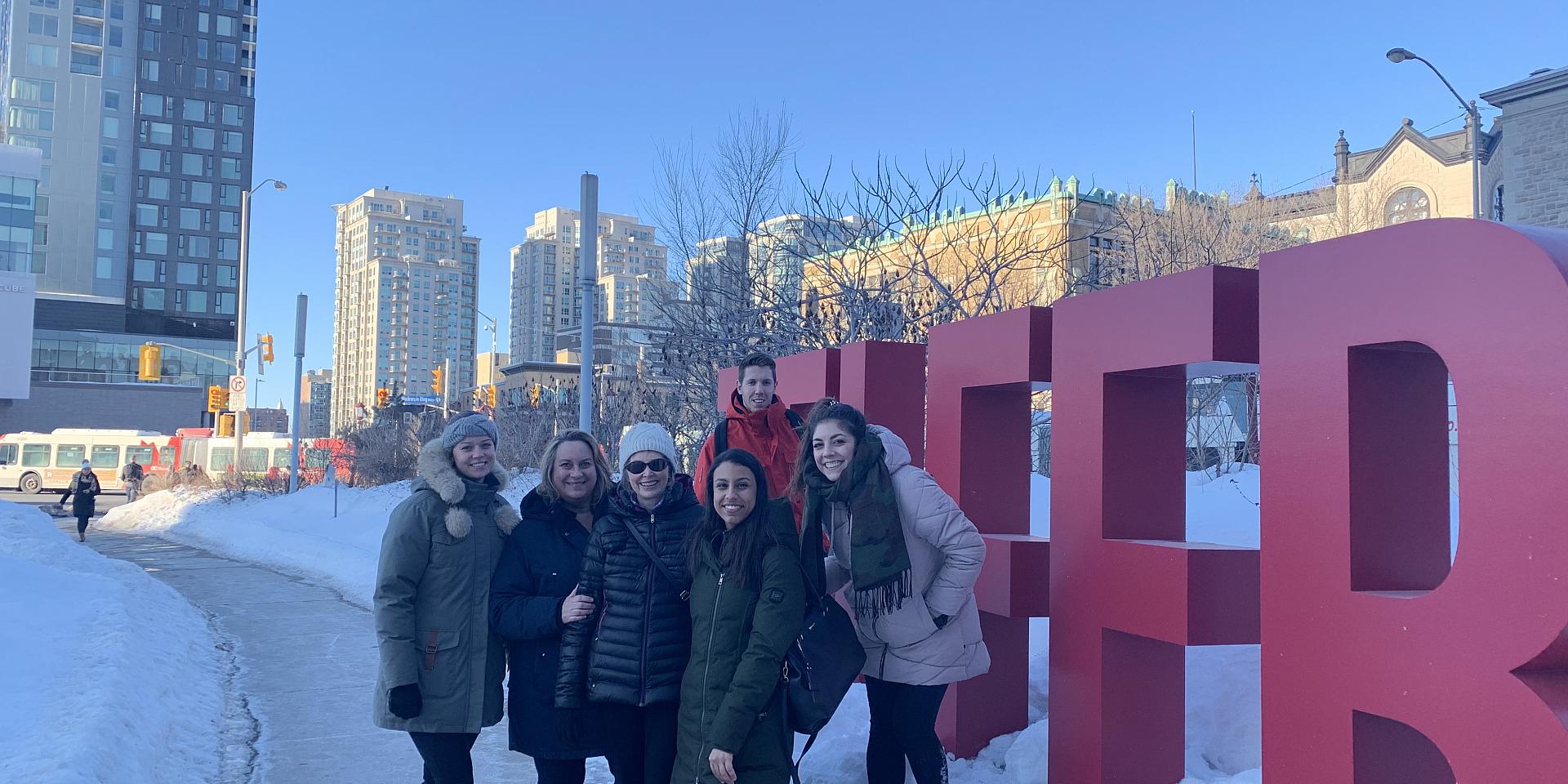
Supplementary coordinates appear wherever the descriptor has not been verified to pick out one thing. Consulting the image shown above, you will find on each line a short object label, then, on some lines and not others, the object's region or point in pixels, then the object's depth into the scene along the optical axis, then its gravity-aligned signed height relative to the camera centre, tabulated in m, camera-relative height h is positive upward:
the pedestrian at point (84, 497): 20.06 -1.42
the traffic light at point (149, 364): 39.06 +2.07
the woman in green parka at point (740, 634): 3.39 -0.63
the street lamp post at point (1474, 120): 20.53 +6.42
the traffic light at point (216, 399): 36.72 +0.81
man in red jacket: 5.04 +0.03
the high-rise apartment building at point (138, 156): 79.81 +20.73
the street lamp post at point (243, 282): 29.27 +4.15
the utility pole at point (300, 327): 23.78 +2.12
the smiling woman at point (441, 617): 3.76 -0.67
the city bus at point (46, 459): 38.47 -1.38
